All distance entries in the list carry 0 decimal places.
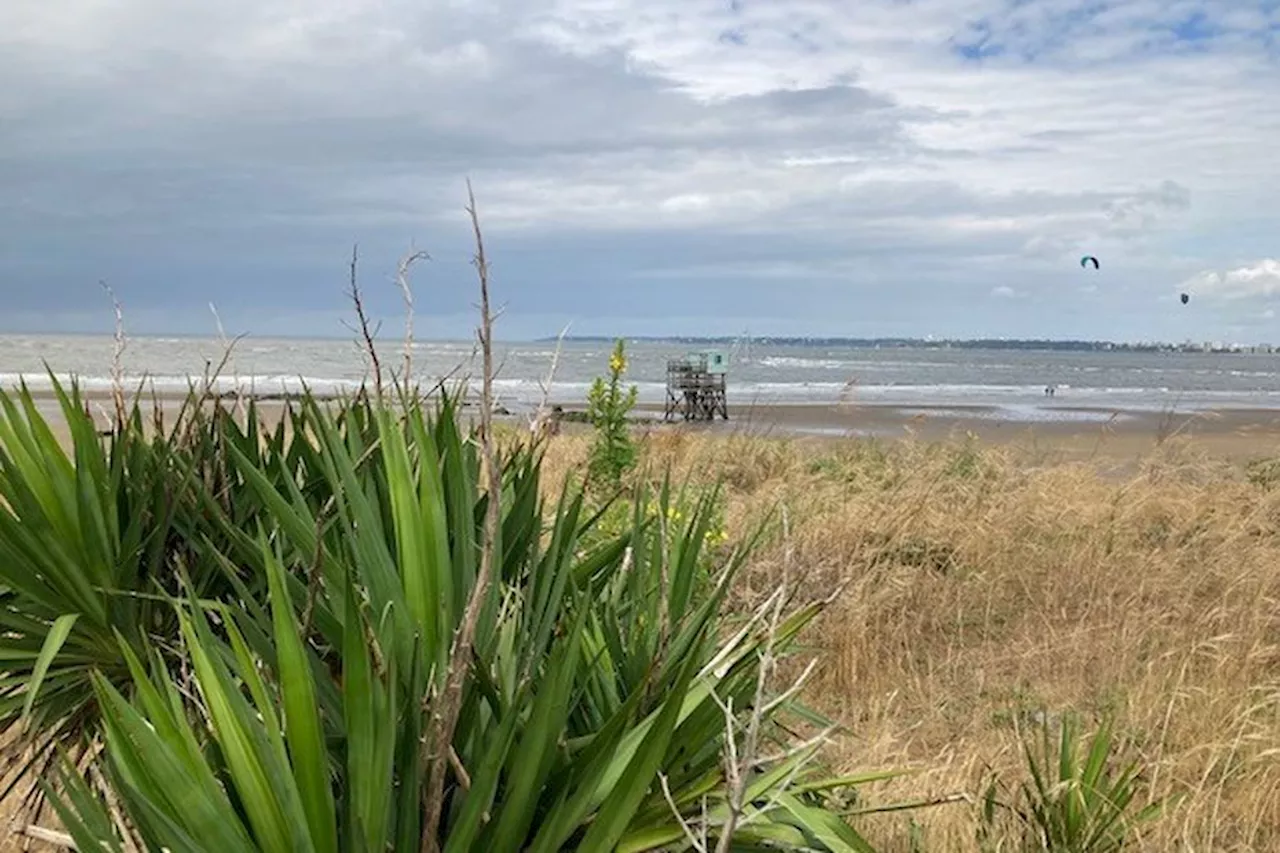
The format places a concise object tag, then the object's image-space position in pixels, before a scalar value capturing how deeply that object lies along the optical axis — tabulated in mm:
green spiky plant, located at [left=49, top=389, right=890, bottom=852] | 1575
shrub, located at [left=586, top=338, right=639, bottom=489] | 7734
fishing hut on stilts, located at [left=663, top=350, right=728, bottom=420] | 31531
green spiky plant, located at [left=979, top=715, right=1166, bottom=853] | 3039
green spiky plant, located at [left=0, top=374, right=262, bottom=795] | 2680
